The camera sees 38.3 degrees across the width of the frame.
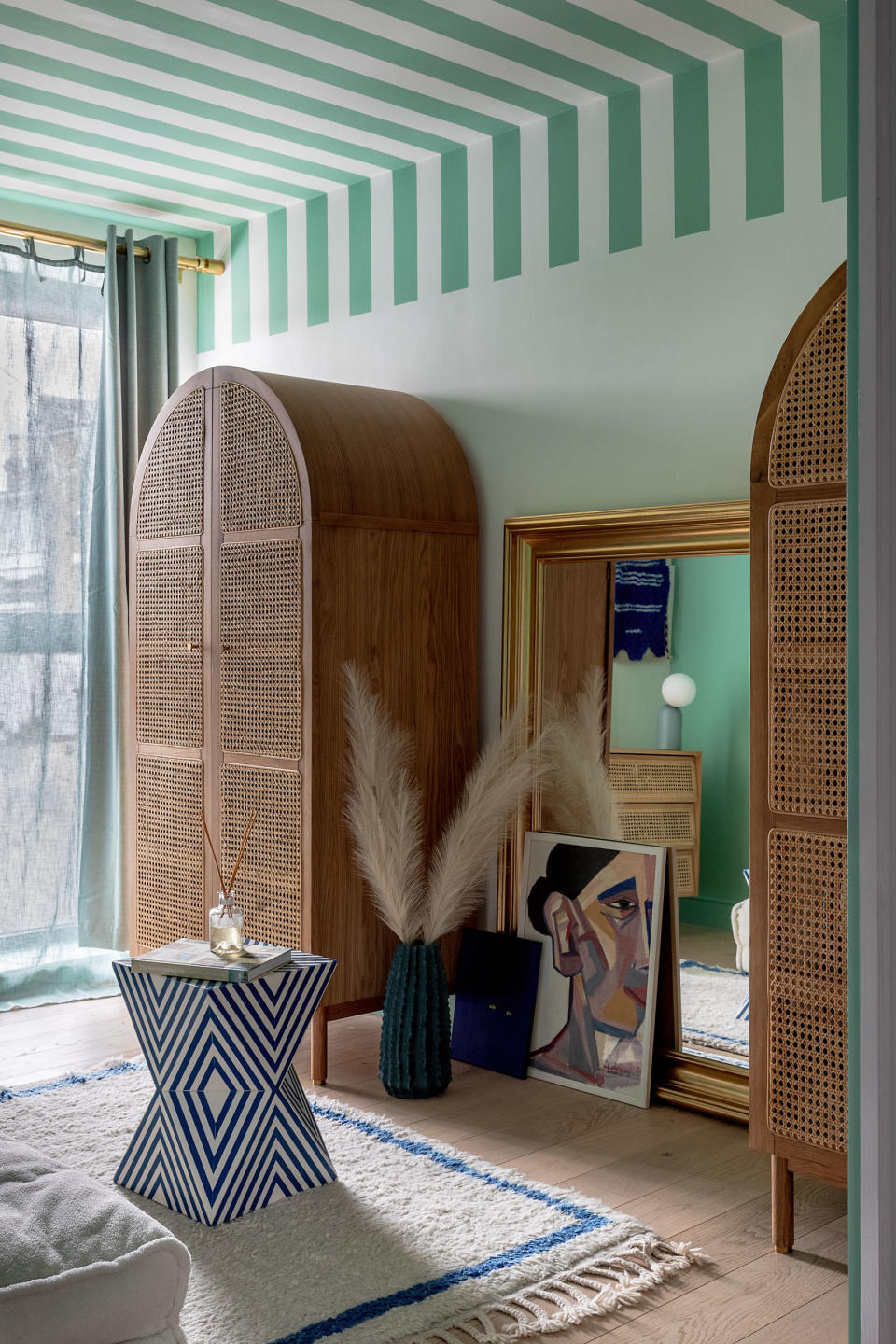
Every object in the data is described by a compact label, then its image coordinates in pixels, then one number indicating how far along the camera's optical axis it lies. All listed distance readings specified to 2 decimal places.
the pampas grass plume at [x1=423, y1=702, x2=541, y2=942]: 3.29
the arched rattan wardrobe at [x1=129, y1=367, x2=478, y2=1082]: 3.31
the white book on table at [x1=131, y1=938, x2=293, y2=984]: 2.54
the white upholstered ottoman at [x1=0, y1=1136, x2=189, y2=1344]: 1.53
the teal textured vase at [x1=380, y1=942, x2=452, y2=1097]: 3.17
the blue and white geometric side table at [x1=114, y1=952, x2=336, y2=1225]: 2.50
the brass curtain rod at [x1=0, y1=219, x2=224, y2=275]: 4.20
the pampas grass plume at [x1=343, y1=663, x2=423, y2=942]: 3.26
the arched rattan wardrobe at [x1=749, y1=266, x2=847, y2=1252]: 2.33
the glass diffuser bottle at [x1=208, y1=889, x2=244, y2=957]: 2.67
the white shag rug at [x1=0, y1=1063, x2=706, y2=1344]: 2.11
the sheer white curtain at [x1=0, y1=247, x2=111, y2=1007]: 4.23
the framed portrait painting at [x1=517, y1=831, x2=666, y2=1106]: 3.18
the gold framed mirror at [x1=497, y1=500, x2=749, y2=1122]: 3.08
